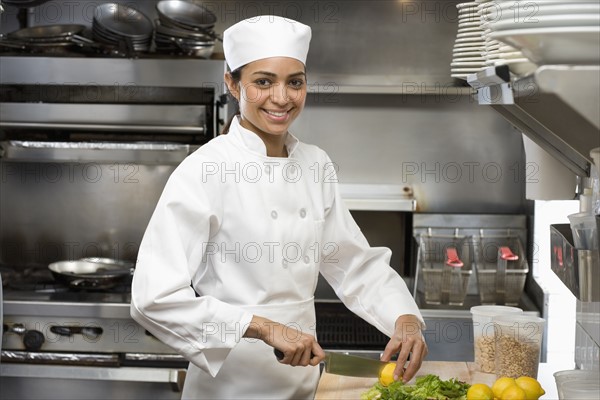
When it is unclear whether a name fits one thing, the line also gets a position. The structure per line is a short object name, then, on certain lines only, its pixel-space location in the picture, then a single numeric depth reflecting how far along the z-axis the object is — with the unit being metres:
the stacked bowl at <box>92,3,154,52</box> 3.94
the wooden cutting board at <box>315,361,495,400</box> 2.78
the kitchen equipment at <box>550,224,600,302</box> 2.23
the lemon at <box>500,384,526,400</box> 2.53
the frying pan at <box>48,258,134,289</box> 3.95
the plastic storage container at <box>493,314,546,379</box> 2.83
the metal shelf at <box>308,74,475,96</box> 4.03
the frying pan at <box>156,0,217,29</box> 3.90
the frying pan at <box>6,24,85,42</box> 4.01
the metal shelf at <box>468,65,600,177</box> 1.56
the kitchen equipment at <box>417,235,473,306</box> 3.92
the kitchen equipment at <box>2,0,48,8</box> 4.13
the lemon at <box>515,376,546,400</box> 2.58
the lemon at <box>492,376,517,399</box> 2.55
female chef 2.78
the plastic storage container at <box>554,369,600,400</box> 2.29
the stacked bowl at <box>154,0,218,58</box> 3.92
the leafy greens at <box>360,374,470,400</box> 2.61
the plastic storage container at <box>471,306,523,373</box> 2.96
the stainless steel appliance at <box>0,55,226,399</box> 3.79
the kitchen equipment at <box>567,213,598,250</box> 2.27
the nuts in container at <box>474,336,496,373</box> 2.96
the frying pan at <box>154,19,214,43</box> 3.93
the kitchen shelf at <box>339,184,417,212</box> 4.26
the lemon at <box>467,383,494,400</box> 2.56
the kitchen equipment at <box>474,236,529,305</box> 3.89
